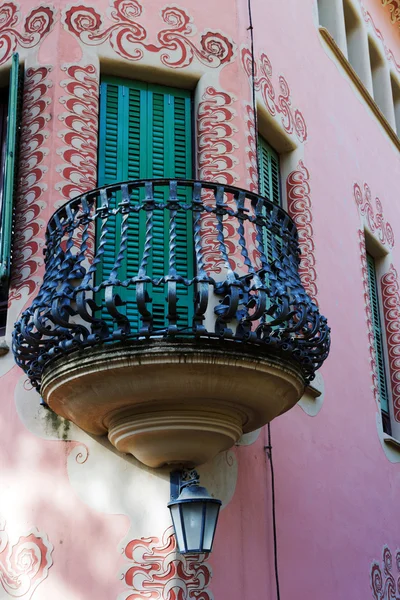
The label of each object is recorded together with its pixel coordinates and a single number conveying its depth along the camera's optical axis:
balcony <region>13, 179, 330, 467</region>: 5.86
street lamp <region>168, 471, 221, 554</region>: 5.79
